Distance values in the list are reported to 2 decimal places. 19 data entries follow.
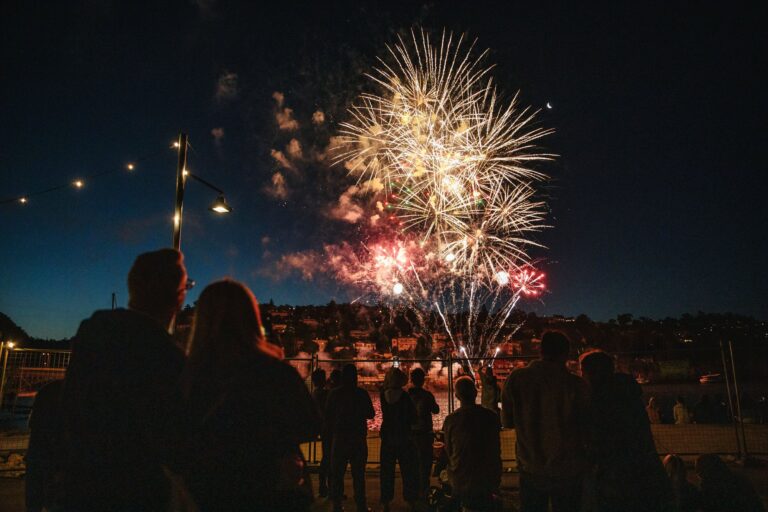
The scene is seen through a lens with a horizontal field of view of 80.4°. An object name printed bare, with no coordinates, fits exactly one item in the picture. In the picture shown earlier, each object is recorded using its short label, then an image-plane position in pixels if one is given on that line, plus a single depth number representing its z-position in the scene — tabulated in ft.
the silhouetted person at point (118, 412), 5.73
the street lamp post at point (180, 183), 27.30
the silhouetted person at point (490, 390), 36.09
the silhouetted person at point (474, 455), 12.63
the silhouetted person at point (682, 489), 13.43
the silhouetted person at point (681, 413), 42.42
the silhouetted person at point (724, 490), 12.40
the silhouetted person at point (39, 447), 9.35
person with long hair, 6.02
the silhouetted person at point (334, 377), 26.37
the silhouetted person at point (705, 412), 41.96
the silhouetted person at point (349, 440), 19.28
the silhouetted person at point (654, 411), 45.91
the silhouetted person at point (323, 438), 21.64
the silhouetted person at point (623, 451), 10.72
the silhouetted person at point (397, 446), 20.34
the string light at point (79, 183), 37.50
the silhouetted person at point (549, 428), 11.23
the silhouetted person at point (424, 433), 21.97
